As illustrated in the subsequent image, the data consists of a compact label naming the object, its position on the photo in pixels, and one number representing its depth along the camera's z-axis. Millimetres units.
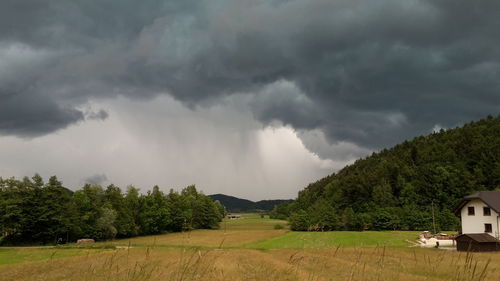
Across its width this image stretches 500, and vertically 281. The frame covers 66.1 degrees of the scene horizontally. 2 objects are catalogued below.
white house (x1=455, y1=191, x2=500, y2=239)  64250
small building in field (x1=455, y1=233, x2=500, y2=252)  52938
